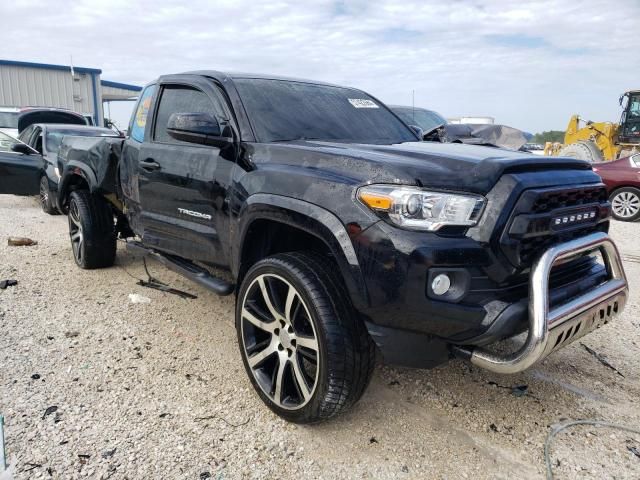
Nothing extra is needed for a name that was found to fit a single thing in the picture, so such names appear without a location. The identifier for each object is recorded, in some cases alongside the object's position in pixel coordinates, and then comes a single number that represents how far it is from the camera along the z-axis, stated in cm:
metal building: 2661
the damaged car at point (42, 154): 823
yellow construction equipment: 1447
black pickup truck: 213
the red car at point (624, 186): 941
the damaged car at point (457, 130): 837
